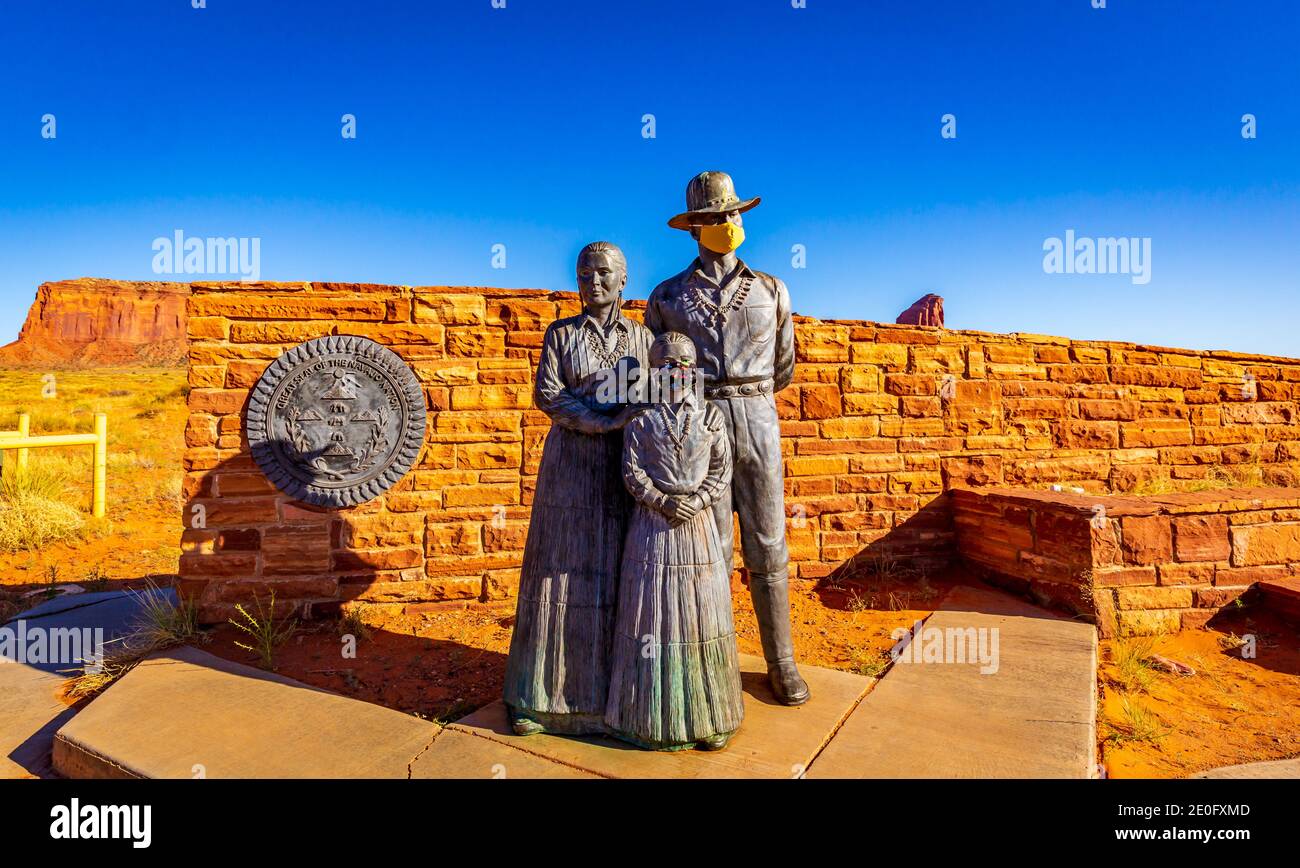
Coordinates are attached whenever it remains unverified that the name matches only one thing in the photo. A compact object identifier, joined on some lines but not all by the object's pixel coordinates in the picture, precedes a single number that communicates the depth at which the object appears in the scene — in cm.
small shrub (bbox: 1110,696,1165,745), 299
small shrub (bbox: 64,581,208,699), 358
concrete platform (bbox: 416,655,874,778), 231
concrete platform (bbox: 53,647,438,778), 240
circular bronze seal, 427
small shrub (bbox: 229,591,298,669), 381
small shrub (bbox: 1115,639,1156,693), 355
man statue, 278
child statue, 240
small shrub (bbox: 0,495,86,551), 714
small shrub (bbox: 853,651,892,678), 361
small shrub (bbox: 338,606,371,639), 427
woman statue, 255
